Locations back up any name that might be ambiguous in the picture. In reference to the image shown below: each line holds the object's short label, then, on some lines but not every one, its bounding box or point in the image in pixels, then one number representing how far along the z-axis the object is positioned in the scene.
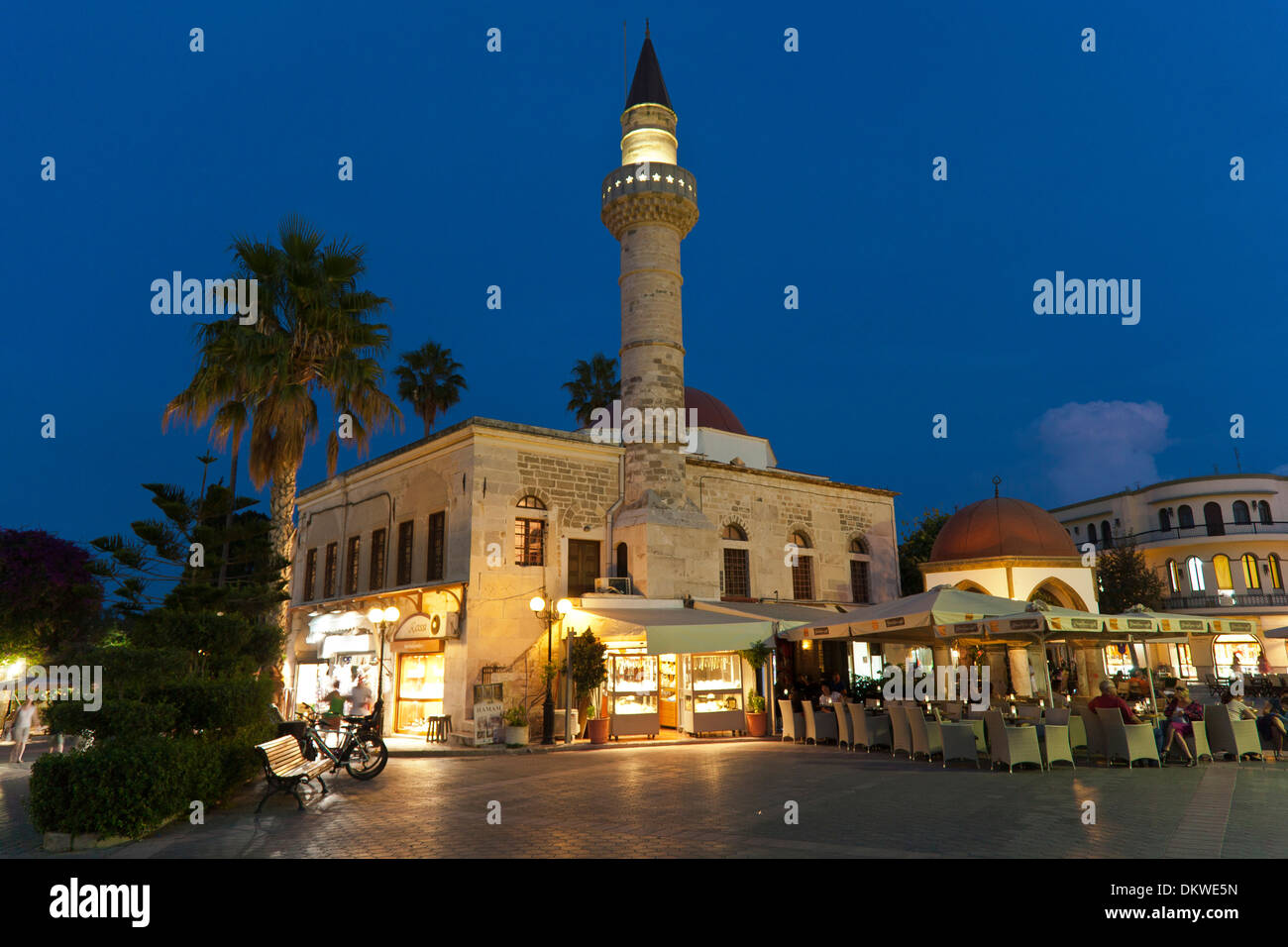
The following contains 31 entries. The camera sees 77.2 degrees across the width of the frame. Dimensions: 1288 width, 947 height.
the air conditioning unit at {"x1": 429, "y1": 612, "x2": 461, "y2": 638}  17.58
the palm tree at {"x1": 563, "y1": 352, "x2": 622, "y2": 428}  33.81
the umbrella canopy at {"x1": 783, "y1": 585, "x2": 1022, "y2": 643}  12.96
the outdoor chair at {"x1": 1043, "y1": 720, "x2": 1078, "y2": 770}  11.28
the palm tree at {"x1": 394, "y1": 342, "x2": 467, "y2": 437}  31.98
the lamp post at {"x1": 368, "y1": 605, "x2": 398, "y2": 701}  17.27
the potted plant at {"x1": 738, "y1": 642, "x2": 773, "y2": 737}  17.95
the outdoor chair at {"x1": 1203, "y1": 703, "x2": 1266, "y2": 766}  12.03
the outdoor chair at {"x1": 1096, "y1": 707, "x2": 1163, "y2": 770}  11.50
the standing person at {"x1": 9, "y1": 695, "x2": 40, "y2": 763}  13.66
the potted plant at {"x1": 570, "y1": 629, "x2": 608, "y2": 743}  17.41
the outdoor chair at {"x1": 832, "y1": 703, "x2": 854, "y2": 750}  14.81
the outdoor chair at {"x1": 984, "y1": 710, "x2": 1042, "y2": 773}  11.22
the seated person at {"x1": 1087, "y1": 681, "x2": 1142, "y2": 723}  11.69
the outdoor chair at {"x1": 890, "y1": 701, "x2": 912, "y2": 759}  13.57
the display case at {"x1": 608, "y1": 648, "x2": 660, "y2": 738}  17.34
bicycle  11.09
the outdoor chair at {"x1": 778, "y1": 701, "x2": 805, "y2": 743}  16.42
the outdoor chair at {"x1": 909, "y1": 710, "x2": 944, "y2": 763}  12.59
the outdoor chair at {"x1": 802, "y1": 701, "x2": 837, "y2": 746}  15.74
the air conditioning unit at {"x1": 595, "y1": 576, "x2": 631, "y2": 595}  19.38
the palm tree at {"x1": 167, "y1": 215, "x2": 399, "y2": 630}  14.43
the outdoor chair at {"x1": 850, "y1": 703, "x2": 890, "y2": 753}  14.40
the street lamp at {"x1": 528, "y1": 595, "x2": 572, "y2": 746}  16.56
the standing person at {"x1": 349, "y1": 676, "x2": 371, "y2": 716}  14.81
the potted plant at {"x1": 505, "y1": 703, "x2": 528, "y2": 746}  16.00
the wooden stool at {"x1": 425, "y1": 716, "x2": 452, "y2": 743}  17.03
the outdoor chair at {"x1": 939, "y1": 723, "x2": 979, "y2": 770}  11.98
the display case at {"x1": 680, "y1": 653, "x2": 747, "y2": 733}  17.62
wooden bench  8.77
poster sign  16.25
